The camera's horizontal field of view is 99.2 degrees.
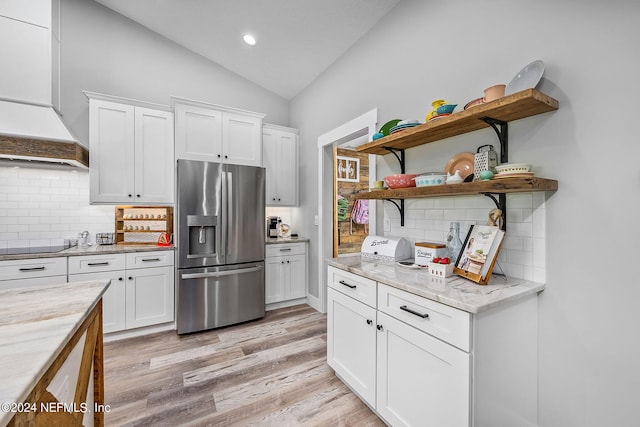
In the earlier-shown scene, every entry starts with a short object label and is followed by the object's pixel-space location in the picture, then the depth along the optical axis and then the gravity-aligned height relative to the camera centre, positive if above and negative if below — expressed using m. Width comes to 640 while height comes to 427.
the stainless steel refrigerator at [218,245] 2.74 -0.34
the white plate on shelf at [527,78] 1.30 +0.67
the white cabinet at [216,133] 2.90 +0.90
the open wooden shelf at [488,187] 1.18 +0.13
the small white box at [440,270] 1.47 -0.31
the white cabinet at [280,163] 3.55 +0.67
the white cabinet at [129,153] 2.71 +0.62
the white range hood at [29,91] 2.26 +1.03
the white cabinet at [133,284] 2.55 -0.72
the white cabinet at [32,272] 2.24 -0.51
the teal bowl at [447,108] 1.56 +0.60
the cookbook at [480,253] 1.32 -0.20
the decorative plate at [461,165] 1.64 +0.31
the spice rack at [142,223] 3.05 -0.12
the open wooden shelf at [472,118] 1.21 +0.50
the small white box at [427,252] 1.71 -0.24
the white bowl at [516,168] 1.25 +0.21
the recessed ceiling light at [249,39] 2.93 +1.90
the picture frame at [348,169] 4.48 +0.74
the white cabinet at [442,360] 1.12 -0.69
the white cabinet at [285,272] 3.38 -0.76
